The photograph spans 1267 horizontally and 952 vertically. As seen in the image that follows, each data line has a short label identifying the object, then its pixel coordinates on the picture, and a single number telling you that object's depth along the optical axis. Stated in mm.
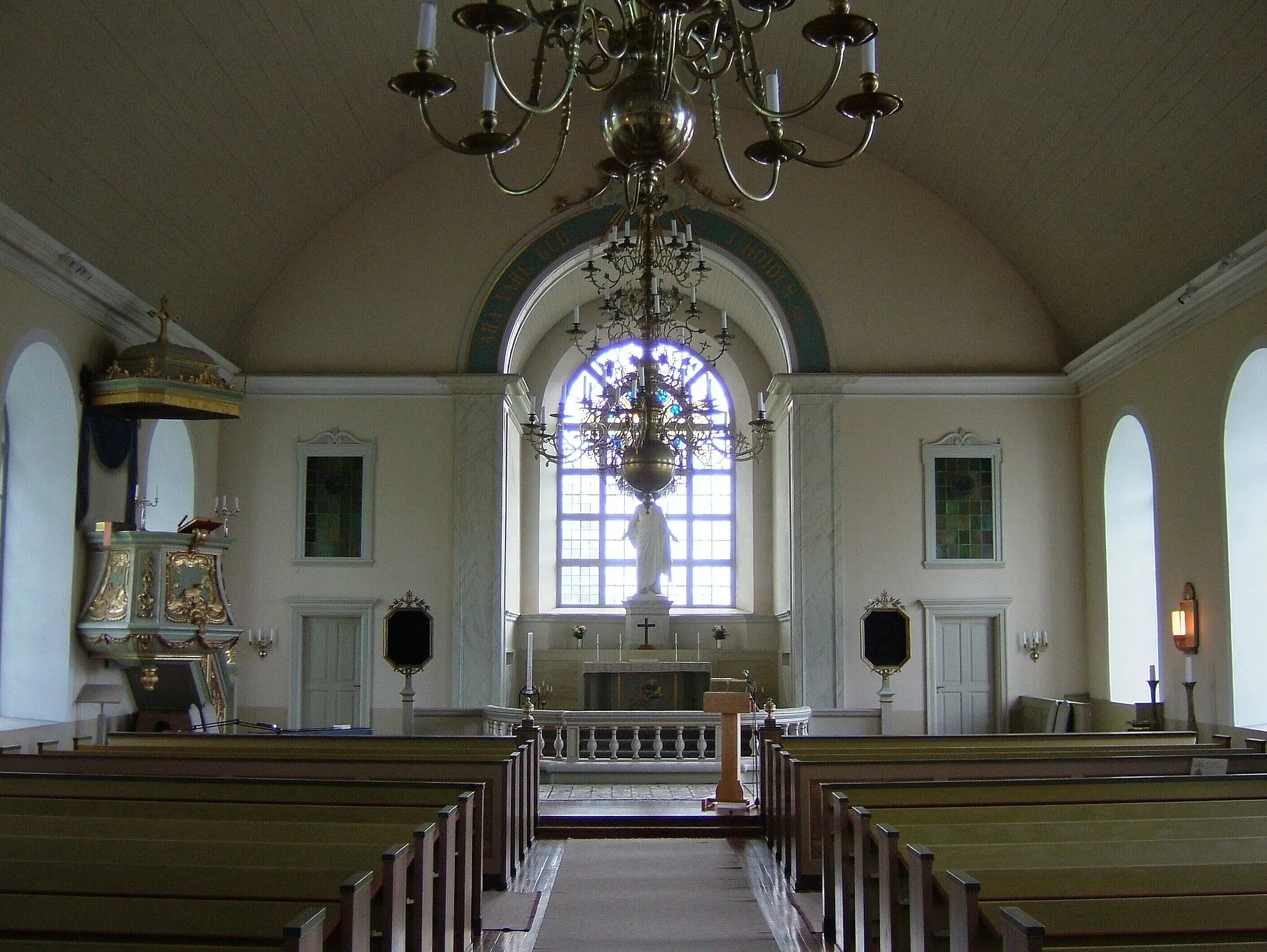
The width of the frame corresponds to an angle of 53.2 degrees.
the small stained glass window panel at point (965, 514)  14102
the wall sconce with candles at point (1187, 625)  10938
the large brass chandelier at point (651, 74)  4398
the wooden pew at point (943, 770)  6641
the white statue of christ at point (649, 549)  17406
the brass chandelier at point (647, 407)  8164
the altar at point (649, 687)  16062
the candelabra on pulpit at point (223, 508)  13345
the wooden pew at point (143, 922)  3562
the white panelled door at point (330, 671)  13922
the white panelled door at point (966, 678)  13953
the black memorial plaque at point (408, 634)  13227
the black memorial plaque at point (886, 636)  13352
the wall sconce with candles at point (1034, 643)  13844
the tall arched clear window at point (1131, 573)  13055
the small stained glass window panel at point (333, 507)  14125
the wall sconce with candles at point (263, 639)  13789
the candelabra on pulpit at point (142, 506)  11195
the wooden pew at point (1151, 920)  3633
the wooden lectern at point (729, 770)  9195
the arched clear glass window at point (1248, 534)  10289
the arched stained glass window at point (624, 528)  18328
